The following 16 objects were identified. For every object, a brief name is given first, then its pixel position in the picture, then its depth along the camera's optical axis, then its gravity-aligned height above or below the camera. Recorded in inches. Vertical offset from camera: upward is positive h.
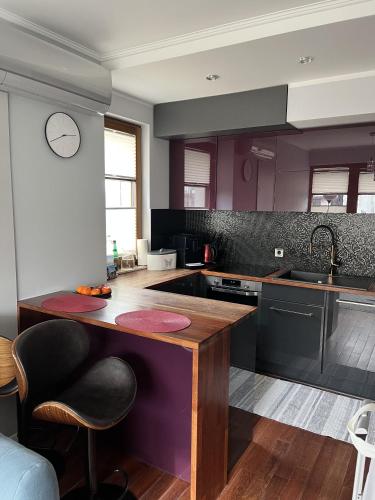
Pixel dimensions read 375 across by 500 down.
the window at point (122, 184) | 130.2 +7.8
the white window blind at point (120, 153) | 129.3 +18.4
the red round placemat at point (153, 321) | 70.5 -22.5
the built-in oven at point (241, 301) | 124.1 -32.7
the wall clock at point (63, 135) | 93.6 +17.8
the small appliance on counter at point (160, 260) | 137.4 -19.6
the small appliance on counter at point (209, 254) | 150.9 -18.7
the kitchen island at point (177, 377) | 68.6 -35.5
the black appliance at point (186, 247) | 145.1 -15.8
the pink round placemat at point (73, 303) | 83.4 -22.5
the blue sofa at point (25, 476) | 41.1 -30.2
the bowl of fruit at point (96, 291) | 95.2 -21.8
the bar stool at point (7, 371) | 73.8 -32.7
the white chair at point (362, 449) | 43.0 -30.2
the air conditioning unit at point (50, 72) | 74.4 +28.6
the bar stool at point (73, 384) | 65.5 -34.6
